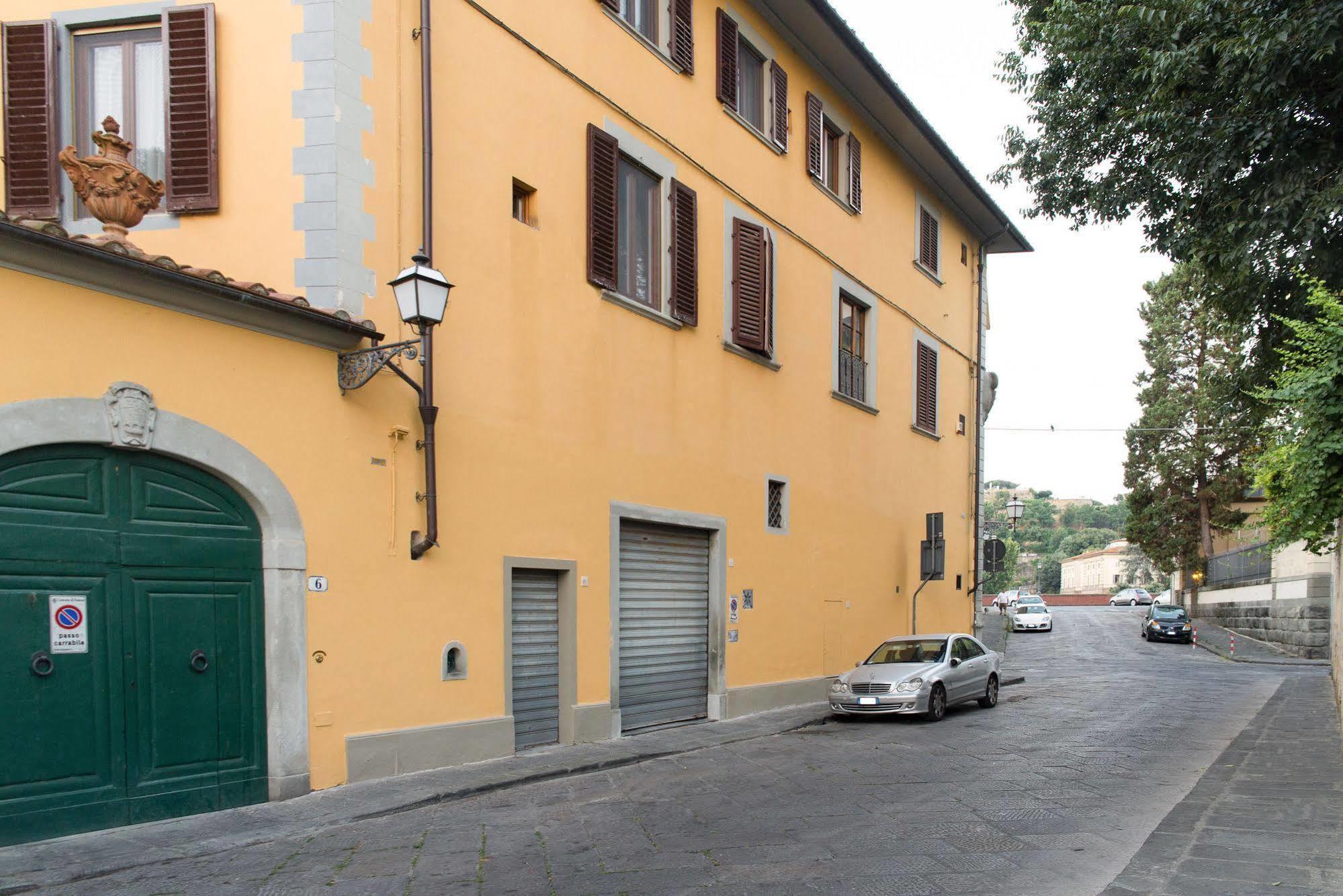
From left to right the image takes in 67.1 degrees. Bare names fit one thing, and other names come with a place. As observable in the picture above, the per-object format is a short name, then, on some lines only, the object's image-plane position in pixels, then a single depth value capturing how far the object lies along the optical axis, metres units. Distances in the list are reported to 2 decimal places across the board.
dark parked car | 38.34
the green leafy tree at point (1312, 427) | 8.66
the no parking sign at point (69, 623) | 7.33
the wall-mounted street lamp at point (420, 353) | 9.00
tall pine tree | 45.91
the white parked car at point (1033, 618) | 45.12
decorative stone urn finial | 8.27
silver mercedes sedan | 15.20
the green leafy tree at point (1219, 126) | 11.07
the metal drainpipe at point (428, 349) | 9.95
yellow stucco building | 7.68
